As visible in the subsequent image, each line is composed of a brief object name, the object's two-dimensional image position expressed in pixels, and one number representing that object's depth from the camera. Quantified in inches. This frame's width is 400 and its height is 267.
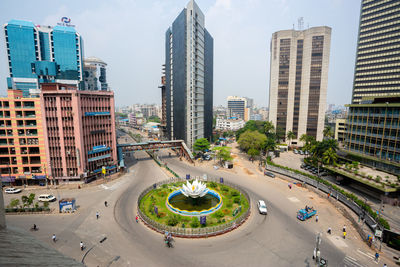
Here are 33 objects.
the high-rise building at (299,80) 4156.0
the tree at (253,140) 3369.3
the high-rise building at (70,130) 2181.3
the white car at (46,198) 1892.2
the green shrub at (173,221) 1465.3
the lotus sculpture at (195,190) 1742.1
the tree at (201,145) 3398.1
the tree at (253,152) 3154.5
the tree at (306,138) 3699.6
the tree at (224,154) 2908.5
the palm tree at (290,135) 4183.1
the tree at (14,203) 1632.6
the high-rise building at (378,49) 3873.0
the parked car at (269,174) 2501.4
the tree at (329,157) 2268.9
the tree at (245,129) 4866.4
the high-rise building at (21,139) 2158.0
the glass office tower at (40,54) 4579.2
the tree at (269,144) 3289.9
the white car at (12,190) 2087.8
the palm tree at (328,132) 3602.6
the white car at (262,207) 1636.3
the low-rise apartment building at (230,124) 7628.0
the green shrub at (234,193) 1943.9
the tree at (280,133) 4508.1
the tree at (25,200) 1662.8
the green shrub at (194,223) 1437.0
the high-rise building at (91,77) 7129.9
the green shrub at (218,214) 1570.1
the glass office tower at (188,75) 3432.6
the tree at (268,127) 4215.1
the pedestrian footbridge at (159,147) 2995.8
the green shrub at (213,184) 2195.1
